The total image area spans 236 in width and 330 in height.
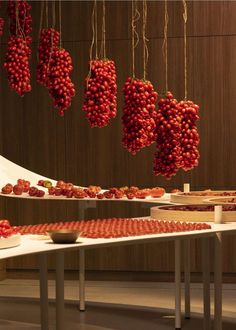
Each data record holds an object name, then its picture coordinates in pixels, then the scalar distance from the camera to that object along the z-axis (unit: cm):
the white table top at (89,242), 368
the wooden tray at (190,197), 591
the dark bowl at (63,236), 392
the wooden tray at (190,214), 488
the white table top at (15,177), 644
